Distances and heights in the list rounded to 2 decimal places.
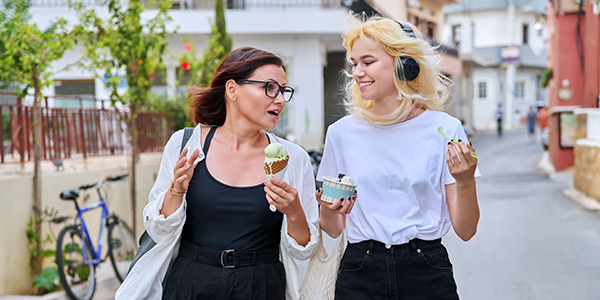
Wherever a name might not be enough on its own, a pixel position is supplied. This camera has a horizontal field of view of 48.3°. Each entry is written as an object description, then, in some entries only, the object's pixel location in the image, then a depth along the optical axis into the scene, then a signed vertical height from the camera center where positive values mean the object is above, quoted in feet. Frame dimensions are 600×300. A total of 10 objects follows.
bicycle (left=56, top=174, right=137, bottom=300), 21.07 -4.77
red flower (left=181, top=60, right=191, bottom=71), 35.12 +2.47
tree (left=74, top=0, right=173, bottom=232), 24.66 +2.64
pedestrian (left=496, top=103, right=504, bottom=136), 126.82 -2.33
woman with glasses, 9.13 -1.36
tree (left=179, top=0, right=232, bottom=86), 35.76 +2.67
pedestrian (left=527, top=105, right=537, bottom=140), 110.32 -2.93
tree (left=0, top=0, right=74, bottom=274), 21.63 +1.95
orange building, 56.18 +3.30
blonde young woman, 8.97 -0.95
